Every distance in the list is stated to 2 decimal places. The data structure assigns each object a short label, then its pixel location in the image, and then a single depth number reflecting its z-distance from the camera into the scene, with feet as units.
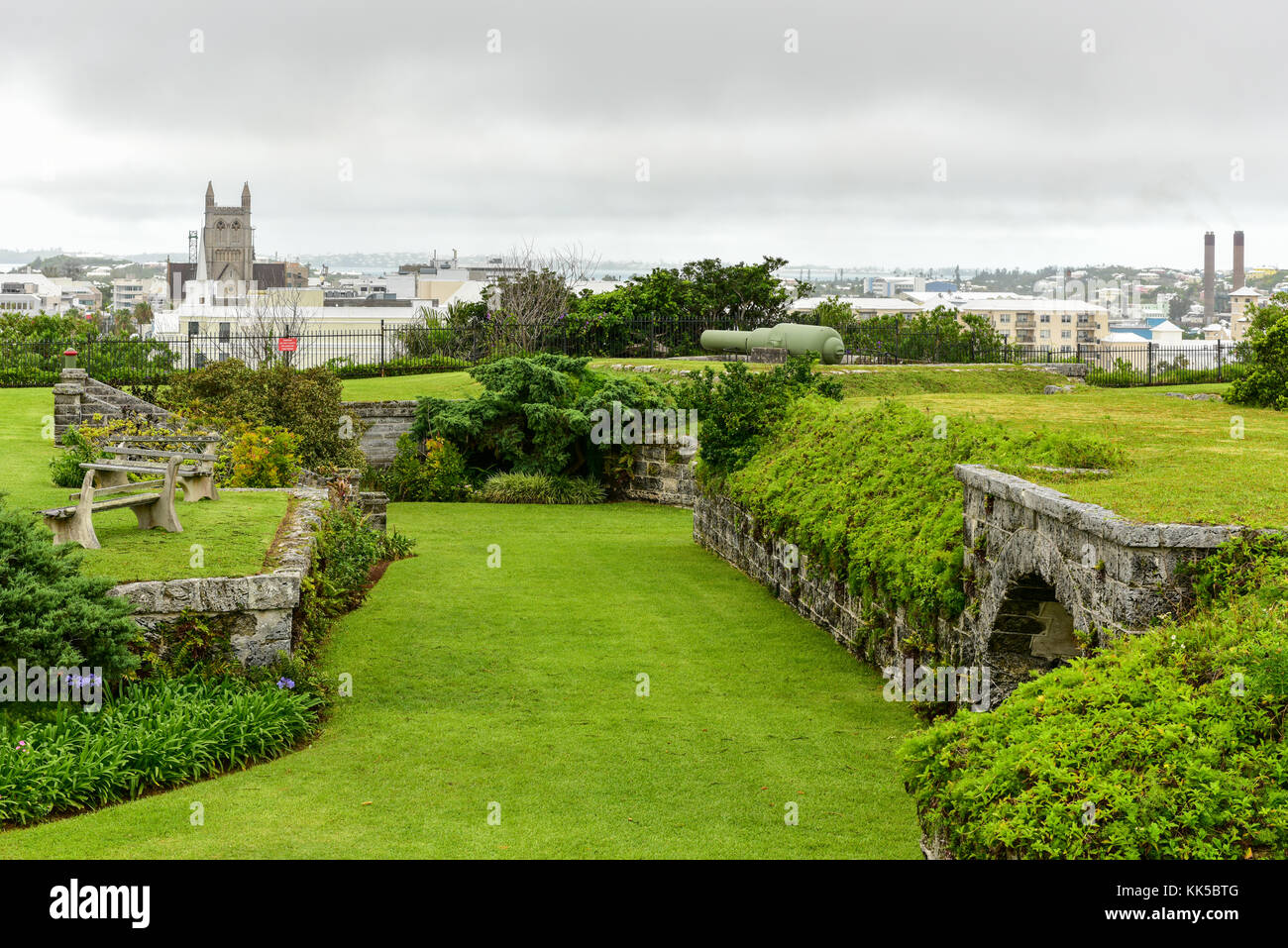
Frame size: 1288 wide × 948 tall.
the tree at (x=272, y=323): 113.91
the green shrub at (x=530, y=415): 79.46
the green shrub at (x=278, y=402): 66.54
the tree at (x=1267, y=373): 54.70
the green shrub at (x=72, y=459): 54.13
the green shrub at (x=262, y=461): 53.98
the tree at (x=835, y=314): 138.62
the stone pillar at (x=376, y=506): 58.39
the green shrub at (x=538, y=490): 77.97
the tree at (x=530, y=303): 124.77
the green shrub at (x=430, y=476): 78.69
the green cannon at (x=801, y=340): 102.01
